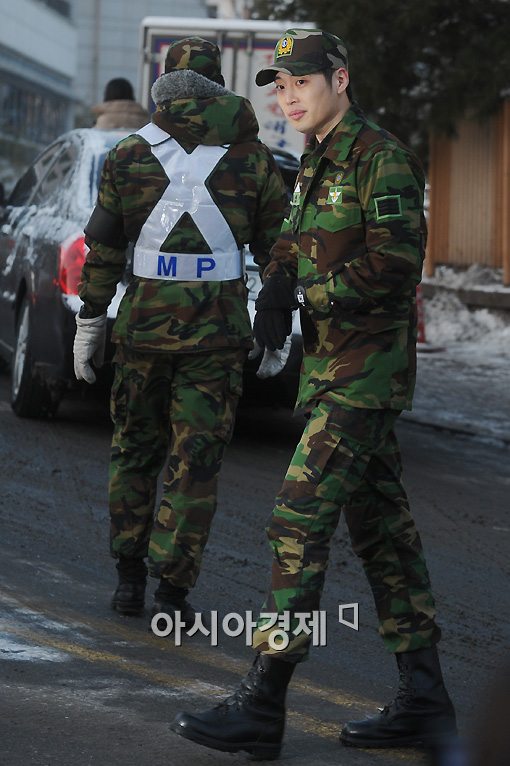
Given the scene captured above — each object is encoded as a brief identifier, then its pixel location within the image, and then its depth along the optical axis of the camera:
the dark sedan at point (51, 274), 17.77
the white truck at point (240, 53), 34.94
